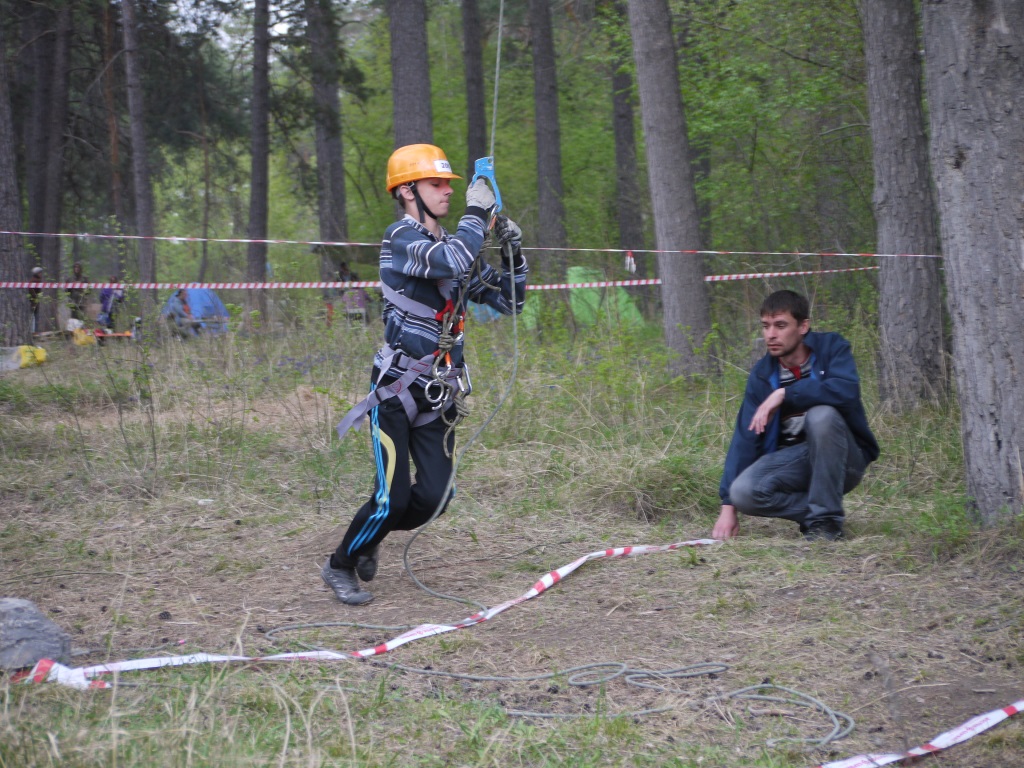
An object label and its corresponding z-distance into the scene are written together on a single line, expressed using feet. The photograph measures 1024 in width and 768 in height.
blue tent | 64.64
